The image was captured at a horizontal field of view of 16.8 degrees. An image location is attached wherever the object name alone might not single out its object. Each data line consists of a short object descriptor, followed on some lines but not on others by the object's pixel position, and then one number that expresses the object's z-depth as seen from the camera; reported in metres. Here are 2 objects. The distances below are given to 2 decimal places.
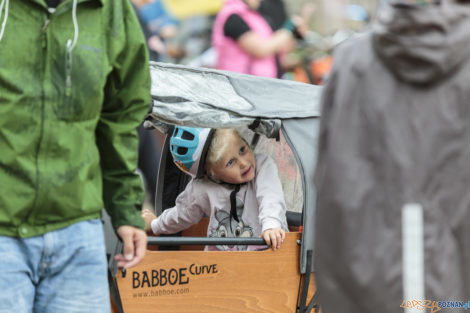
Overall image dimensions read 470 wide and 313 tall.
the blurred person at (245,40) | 12.50
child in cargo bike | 8.34
